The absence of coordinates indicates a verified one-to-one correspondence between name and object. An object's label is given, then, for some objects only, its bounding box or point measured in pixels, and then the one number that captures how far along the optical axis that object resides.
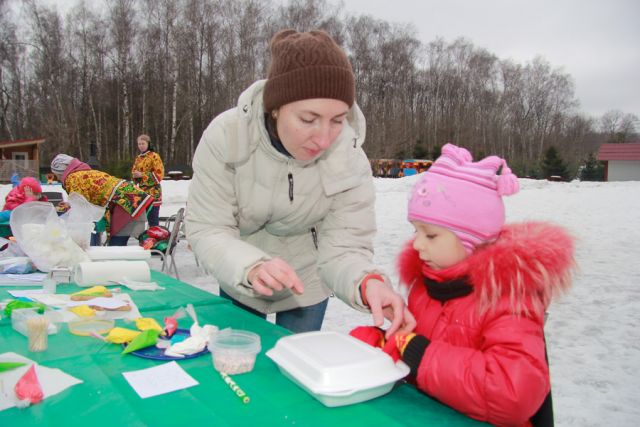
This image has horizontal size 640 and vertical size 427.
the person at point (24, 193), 5.61
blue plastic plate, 1.42
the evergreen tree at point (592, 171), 31.11
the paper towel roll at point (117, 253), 2.86
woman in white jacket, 1.48
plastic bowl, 1.33
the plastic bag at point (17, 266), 2.57
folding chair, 5.01
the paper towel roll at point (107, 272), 2.34
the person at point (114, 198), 5.05
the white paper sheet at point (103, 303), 1.88
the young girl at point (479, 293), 1.10
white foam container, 1.13
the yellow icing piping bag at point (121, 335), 1.52
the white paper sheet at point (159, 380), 1.21
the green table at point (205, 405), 1.09
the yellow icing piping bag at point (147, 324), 1.62
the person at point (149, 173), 7.27
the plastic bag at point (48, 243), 2.59
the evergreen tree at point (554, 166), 29.11
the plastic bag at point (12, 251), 2.95
